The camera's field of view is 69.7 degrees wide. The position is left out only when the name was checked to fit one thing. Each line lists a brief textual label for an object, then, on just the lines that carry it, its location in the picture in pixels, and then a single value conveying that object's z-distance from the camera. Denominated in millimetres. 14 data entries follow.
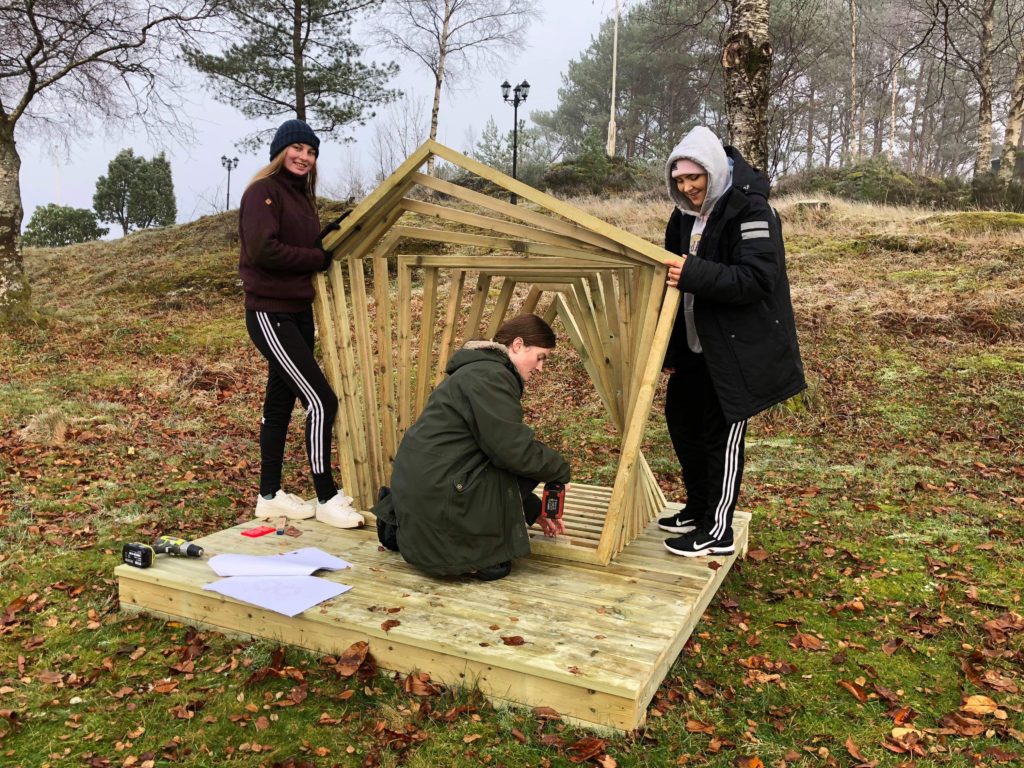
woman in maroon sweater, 3750
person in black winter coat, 3184
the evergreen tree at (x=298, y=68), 17062
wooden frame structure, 3377
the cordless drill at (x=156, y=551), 3334
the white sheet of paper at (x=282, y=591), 2971
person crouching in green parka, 3027
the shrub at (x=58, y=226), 31297
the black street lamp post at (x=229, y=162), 32938
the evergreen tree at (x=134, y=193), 33531
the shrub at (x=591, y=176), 22281
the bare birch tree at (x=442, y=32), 24234
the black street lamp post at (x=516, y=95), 21391
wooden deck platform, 2518
